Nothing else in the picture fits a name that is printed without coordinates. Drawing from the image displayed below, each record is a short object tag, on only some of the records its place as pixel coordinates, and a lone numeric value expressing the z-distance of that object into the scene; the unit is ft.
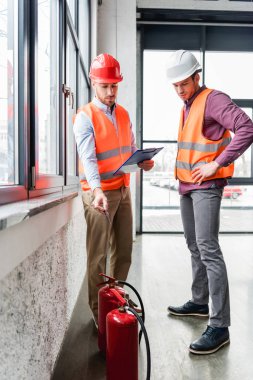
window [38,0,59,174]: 5.86
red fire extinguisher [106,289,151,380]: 4.15
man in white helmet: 5.35
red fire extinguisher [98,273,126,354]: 4.99
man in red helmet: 5.60
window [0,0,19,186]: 3.86
